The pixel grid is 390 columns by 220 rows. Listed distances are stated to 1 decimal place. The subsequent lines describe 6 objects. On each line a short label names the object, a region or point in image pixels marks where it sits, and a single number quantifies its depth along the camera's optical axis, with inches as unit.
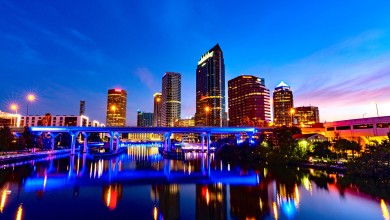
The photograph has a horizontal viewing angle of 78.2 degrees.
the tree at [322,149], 2354.8
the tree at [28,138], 3507.4
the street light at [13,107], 4037.9
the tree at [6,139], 2795.3
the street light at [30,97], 3339.1
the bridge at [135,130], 3858.3
